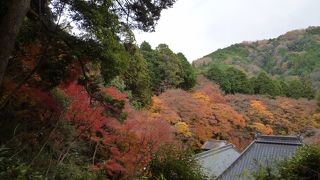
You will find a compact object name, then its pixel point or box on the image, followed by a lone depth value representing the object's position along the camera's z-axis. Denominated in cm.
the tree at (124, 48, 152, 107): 1408
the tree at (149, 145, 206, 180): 527
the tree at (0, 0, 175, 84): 455
